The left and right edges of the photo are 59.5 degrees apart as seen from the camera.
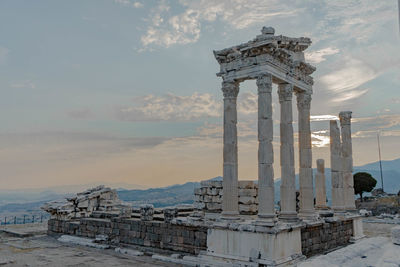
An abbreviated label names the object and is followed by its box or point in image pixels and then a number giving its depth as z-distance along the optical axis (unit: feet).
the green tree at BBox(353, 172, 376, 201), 169.17
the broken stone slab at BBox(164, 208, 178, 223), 52.95
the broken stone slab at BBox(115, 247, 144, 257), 52.64
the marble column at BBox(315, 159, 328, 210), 69.10
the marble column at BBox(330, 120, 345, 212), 63.87
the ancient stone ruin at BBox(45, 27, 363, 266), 42.91
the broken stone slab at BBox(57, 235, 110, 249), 59.02
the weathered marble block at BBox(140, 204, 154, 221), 57.00
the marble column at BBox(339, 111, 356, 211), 65.21
